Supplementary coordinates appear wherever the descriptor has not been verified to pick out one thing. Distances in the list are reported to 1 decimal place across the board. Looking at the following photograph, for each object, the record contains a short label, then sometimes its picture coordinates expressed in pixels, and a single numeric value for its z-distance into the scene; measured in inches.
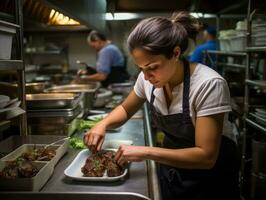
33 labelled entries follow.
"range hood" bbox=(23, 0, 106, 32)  69.7
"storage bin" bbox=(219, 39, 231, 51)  164.8
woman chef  53.7
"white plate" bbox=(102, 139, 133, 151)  72.4
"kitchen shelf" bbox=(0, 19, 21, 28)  55.0
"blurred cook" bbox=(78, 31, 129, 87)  194.1
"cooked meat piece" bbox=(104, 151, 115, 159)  60.1
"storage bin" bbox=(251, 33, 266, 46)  114.0
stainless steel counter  46.1
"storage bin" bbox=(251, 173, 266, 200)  107.3
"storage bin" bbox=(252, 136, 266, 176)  103.7
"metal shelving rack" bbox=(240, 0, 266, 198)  117.6
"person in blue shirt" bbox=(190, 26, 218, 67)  203.2
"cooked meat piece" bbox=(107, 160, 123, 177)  53.5
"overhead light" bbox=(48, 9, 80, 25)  118.1
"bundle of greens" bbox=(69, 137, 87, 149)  73.4
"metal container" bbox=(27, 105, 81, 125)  80.3
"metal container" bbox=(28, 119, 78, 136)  80.5
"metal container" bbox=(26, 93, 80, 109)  82.0
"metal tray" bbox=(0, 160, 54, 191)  47.1
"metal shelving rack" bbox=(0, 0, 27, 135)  67.1
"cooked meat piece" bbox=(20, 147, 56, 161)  58.0
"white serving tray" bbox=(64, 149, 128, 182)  51.8
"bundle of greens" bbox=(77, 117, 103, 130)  95.1
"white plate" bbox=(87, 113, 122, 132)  106.6
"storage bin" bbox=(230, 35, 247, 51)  145.1
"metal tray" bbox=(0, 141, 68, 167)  56.5
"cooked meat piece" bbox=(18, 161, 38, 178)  49.5
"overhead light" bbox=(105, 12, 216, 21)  107.3
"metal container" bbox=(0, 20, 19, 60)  55.8
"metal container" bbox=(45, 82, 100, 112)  110.7
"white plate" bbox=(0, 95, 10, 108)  56.2
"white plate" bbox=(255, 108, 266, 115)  110.3
